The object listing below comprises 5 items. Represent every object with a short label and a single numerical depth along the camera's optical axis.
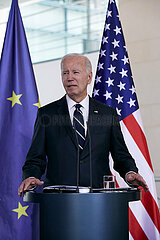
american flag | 6.00
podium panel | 3.26
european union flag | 5.91
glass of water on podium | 3.72
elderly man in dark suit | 4.31
